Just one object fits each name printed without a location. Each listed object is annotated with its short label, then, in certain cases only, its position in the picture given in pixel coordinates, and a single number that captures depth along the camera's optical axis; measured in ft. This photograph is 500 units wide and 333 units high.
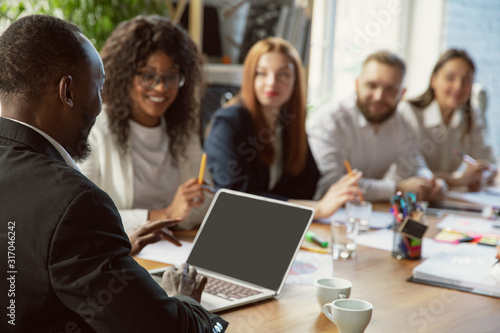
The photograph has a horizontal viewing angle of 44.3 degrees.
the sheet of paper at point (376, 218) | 7.10
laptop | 4.72
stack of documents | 4.99
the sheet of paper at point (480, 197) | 8.80
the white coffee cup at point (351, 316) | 3.86
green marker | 6.05
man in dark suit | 2.87
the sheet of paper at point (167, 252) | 5.45
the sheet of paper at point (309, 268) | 5.11
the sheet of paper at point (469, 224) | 7.05
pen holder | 5.82
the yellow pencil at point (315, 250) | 5.91
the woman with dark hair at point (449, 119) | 10.80
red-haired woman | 8.29
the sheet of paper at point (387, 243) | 6.15
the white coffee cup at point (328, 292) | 4.34
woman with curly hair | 6.92
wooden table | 4.15
